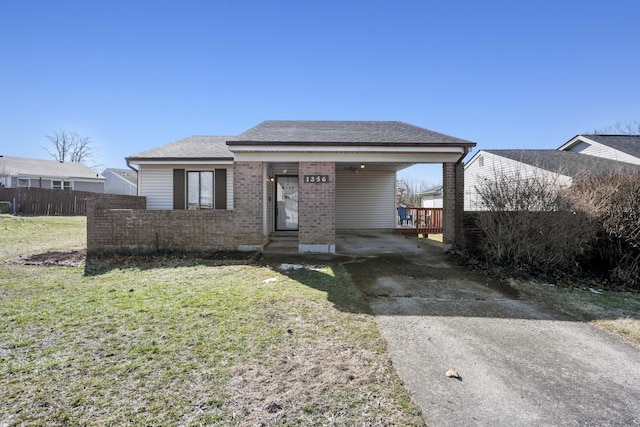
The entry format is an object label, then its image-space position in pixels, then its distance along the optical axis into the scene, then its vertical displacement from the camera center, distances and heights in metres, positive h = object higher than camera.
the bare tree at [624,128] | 38.31 +11.64
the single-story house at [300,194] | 8.18 +0.62
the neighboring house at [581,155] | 16.44 +3.92
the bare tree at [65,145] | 44.84 +10.92
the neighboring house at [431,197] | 33.09 +2.12
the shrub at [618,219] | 6.12 -0.10
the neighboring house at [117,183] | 38.84 +4.32
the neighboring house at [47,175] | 27.02 +3.93
